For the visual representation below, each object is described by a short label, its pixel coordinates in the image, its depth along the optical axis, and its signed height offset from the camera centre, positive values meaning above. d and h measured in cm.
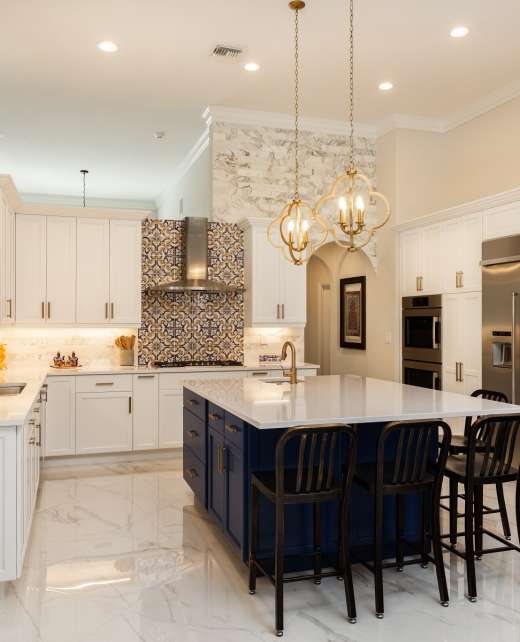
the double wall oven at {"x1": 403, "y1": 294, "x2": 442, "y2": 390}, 600 -16
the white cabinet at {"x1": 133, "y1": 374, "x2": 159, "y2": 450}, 588 -84
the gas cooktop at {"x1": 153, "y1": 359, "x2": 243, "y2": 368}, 627 -39
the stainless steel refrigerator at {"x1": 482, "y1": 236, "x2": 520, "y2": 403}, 493 +8
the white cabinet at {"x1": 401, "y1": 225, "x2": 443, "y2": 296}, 605 +67
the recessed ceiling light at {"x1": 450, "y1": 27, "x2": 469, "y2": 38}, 475 +233
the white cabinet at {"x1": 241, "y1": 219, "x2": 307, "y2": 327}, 641 +45
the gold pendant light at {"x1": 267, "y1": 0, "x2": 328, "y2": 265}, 393 +95
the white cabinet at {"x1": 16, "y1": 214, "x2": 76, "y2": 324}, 592 +57
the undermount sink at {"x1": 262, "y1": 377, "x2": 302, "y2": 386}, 435 -40
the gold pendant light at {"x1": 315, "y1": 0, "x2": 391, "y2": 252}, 357 +119
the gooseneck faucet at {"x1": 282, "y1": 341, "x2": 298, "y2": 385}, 407 -31
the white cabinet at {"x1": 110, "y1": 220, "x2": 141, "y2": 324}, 618 +56
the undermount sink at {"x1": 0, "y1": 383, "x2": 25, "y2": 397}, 426 -44
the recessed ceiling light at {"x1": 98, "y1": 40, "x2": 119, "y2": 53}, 495 +232
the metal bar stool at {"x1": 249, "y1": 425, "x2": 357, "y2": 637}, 268 -76
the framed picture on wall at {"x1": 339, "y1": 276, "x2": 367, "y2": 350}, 756 +17
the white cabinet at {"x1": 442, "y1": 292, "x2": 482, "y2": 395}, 548 -15
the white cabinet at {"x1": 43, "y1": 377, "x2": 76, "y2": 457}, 559 -85
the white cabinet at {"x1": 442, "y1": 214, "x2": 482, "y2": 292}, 545 +67
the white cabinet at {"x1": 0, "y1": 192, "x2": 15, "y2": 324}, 492 +56
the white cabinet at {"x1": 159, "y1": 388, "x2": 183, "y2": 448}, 595 -91
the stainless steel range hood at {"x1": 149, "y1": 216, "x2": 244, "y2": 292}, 630 +76
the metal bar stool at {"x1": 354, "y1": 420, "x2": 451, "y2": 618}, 281 -74
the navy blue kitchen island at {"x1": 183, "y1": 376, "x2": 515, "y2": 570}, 304 -64
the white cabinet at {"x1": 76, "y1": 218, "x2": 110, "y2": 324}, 609 +57
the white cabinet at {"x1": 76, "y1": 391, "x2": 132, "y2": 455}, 571 -91
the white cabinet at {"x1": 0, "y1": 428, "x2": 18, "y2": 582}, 287 -85
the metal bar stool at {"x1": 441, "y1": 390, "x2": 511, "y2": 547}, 355 -96
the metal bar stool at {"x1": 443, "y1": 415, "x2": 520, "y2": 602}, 298 -76
